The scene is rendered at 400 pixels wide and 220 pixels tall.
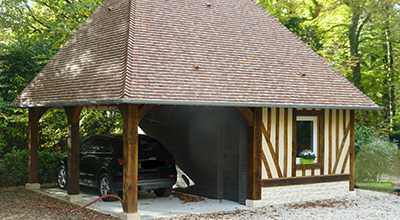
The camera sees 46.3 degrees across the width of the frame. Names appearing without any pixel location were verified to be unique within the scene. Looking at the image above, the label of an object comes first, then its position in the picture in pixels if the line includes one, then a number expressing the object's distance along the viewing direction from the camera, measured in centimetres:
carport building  1044
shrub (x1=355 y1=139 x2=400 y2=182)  1798
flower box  1280
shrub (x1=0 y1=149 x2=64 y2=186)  1492
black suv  1167
